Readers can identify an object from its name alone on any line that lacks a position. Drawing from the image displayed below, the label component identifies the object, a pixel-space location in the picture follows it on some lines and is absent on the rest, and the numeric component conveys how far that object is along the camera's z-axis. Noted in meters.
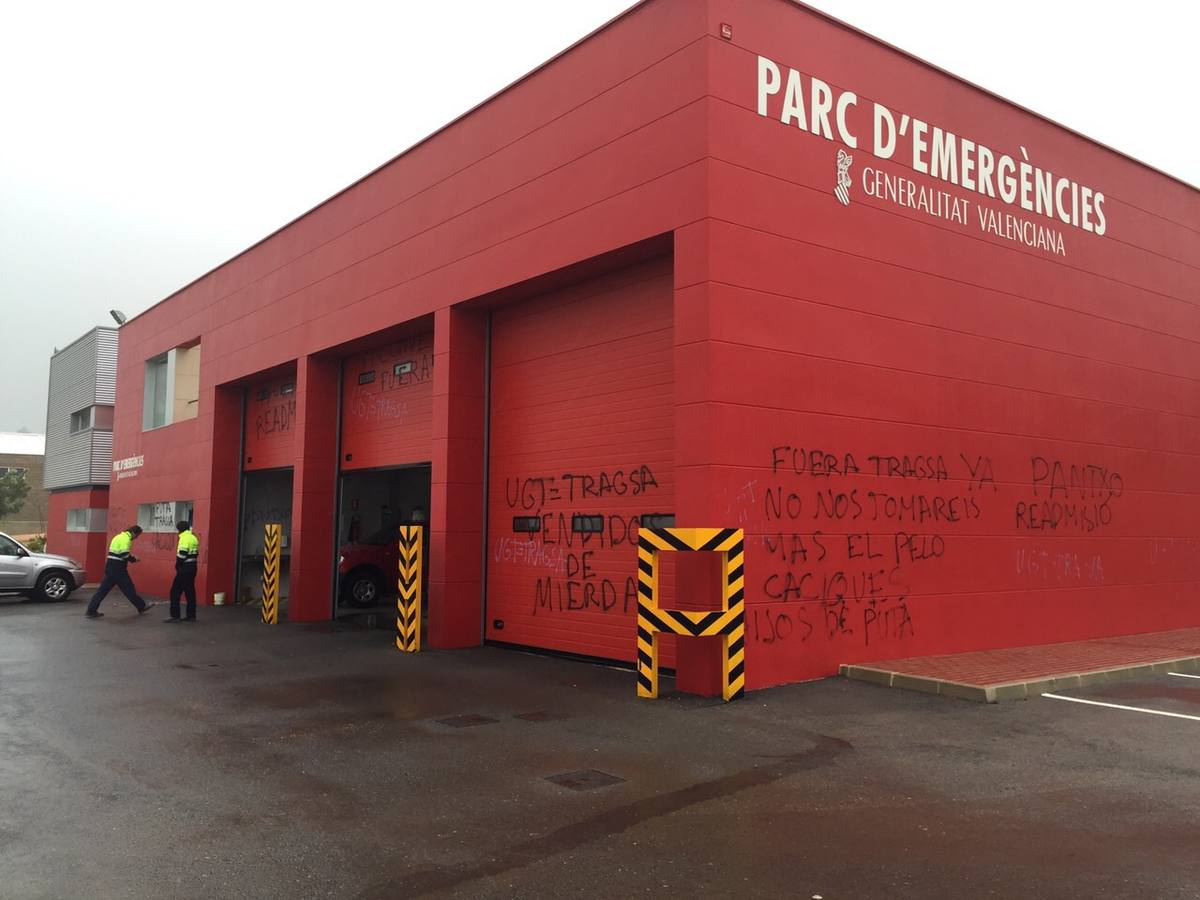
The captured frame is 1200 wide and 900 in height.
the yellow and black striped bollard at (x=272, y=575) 16.00
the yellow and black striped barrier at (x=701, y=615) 8.31
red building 9.20
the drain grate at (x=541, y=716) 7.79
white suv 20.22
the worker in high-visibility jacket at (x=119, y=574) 16.50
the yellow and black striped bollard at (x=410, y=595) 12.17
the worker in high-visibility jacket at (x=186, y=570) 16.20
